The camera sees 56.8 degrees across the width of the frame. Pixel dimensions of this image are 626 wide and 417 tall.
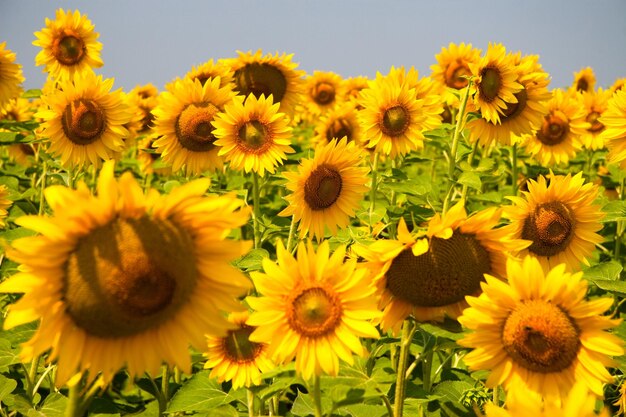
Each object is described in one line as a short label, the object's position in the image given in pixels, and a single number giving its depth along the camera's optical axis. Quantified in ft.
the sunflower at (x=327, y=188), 11.51
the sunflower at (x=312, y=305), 6.43
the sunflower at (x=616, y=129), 12.80
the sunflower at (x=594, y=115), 21.22
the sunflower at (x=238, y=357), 8.83
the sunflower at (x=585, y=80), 33.60
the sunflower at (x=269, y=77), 17.25
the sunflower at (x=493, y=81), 13.23
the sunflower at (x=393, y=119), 14.88
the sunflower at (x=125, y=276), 4.88
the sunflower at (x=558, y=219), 9.98
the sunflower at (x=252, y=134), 13.98
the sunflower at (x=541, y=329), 6.21
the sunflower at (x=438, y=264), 6.75
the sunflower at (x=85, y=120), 14.29
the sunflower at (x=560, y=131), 19.03
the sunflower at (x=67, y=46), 18.80
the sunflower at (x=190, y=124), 14.88
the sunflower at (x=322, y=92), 26.81
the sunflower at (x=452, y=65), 20.24
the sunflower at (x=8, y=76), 18.78
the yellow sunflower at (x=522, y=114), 13.97
